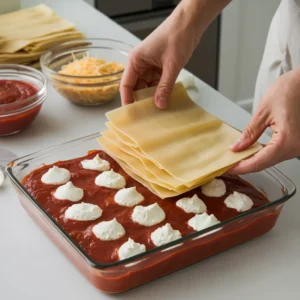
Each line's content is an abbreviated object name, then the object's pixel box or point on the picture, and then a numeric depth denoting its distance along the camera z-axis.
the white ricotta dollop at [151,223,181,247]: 1.04
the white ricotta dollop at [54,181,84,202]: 1.14
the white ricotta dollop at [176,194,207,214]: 1.12
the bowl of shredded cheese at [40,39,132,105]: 1.54
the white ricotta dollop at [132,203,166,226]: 1.09
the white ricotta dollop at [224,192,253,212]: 1.12
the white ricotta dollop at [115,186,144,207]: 1.14
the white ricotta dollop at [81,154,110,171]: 1.25
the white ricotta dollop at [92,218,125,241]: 1.04
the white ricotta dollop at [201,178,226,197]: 1.17
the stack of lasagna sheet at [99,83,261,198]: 1.17
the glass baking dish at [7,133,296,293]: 0.99
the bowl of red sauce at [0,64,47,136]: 1.42
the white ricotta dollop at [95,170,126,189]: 1.19
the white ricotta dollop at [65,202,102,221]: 1.09
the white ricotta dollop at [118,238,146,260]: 1.00
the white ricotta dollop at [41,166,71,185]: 1.19
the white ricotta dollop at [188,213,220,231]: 1.07
